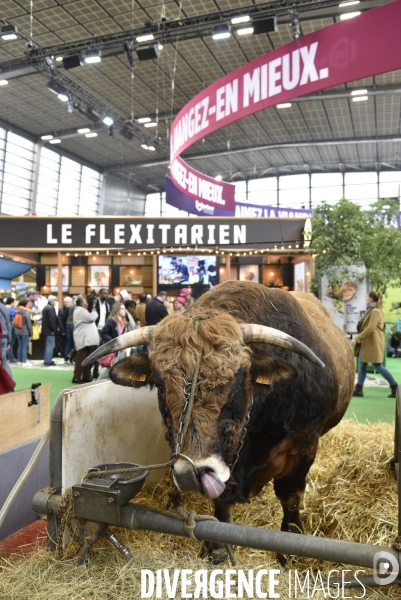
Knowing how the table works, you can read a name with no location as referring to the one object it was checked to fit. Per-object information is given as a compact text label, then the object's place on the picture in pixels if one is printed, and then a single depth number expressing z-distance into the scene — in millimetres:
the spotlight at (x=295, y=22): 12094
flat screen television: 15453
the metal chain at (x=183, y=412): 1833
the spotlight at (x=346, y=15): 12905
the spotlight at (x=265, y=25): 12070
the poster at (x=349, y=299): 9844
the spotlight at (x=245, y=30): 12477
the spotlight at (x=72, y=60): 13562
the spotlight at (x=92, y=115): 17953
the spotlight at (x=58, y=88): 14845
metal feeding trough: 2029
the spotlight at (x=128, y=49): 13078
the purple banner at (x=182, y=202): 8812
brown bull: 1908
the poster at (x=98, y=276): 16969
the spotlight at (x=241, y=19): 12344
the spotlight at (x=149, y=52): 13039
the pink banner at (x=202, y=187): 6520
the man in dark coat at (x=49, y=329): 11164
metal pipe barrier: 1603
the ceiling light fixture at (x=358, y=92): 17920
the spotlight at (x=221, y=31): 12648
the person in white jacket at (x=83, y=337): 8664
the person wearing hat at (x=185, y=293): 13838
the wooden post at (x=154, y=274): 15664
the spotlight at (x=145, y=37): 12992
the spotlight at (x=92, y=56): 13516
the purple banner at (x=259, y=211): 15797
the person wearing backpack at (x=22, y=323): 10641
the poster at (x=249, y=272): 17391
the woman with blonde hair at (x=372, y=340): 7641
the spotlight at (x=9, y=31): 12852
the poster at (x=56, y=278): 16594
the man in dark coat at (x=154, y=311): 8883
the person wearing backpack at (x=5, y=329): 6898
